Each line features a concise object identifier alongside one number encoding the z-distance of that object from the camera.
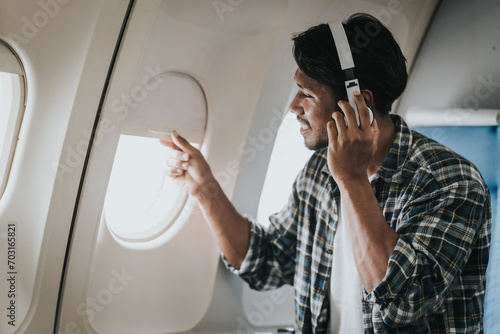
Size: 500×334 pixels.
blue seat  1.94
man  1.45
